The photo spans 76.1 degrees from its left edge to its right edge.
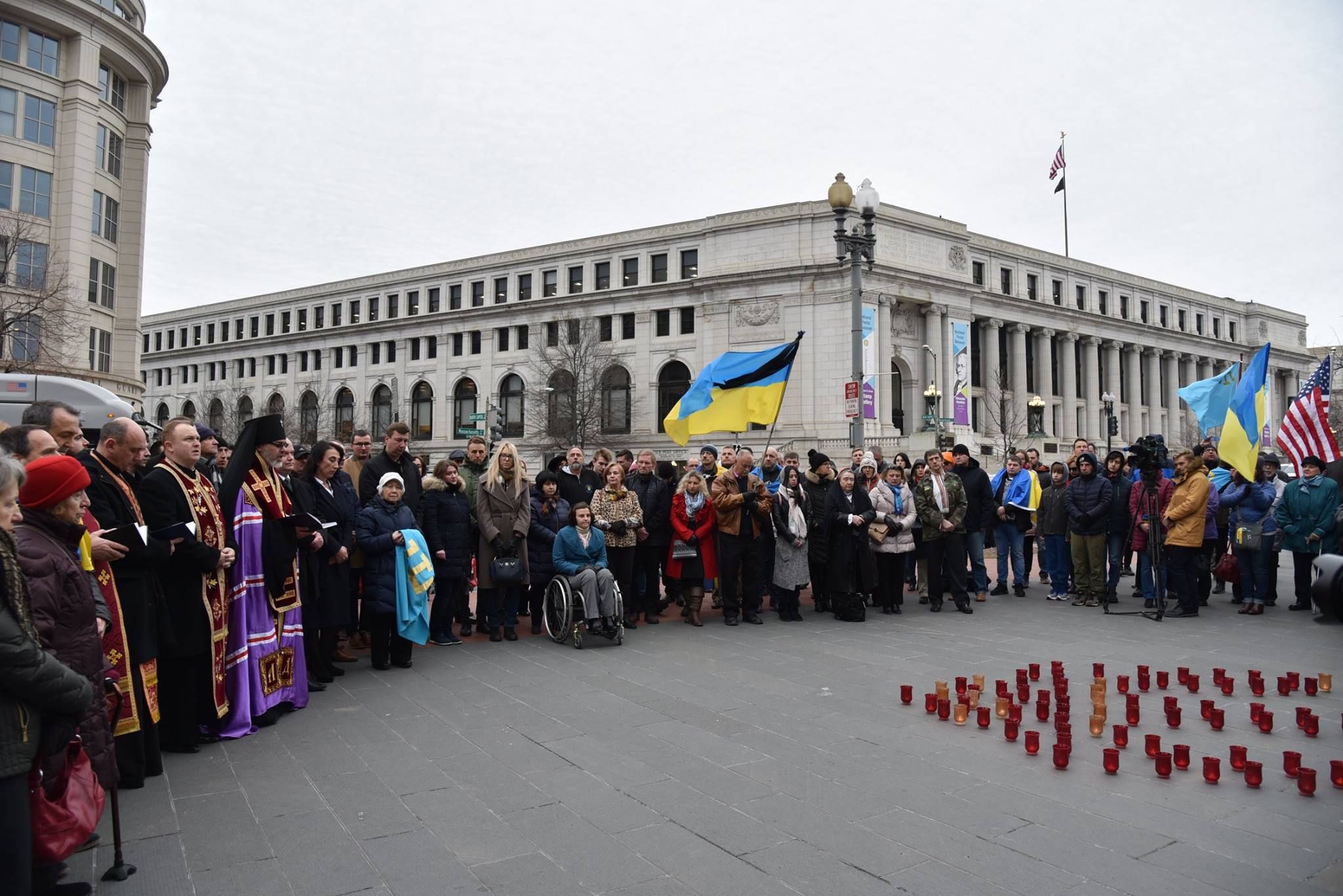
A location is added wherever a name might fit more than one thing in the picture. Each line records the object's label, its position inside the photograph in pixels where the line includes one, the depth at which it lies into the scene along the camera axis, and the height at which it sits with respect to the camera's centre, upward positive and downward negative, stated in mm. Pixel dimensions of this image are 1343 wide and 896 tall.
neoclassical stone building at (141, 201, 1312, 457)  54188 +12037
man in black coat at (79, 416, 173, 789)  5223 -492
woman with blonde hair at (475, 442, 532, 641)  9797 -386
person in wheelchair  9492 -926
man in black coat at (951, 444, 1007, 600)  13289 -315
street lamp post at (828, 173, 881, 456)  16484 +4952
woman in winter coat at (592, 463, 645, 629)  10586 -418
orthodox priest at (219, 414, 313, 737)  6367 -856
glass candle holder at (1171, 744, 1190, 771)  5215 -1623
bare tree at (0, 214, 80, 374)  28344 +6483
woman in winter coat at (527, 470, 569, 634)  10203 -509
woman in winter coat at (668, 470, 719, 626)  11227 -591
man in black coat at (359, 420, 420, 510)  9398 +188
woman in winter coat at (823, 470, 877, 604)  11516 -732
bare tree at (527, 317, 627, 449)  57469 +6940
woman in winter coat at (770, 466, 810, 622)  11367 -799
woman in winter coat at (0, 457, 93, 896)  3125 -806
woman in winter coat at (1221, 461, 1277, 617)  12211 -444
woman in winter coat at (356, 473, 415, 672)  8266 -770
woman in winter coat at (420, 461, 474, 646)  9406 -597
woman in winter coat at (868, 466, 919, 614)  12047 -680
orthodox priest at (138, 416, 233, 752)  5750 -809
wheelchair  9422 -1451
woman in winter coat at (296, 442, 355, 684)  7824 -787
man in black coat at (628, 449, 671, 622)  11305 -707
